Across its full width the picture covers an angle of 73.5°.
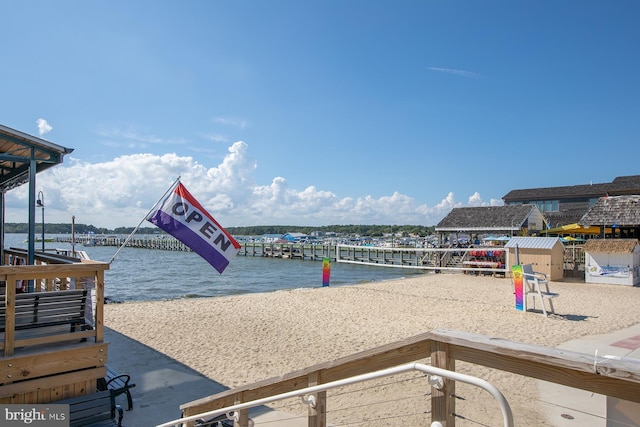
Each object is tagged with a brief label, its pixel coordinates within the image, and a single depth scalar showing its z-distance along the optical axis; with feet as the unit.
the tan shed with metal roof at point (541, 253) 63.41
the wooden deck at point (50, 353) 15.11
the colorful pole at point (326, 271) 71.58
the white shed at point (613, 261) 58.90
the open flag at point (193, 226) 24.22
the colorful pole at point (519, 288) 40.09
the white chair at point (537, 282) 38.26
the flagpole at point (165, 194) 24.69
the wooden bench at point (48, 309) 16.55
